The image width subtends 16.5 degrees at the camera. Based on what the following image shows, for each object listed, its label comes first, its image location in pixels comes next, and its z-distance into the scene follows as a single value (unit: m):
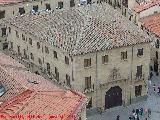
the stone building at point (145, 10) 105.94
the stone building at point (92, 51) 83.88
